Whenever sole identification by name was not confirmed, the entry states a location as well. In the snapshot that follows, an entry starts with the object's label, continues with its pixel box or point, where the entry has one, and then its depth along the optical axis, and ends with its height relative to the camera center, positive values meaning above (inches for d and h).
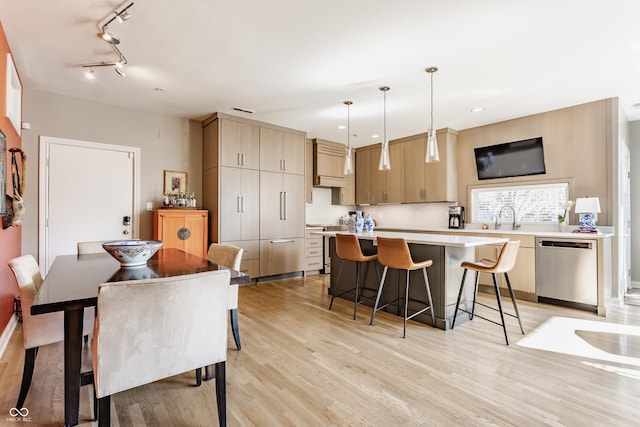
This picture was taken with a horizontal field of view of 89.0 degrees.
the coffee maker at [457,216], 207.1 -1.1
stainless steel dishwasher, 141.6 -26.1
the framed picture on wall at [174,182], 182.7 +18.5
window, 174.7 +7.3
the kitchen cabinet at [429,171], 207.7 +28.8
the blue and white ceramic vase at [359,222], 161.6 -3.9
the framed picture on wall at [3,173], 96.8 +12.7
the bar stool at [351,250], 132.7 -15.0
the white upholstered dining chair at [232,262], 96.6 -15.4
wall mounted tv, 177.0 +31.7
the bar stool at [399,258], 114.6 -16.1
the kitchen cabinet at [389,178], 235.6 +27.6
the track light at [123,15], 89.4 +55.0
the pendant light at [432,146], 125.0 +26.3
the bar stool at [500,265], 107.9 -17.7
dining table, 52.4 -13.4
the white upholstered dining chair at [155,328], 51.1 -19.1
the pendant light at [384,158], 141.6 +24.6
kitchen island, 120.5 -24.5
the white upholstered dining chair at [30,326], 66.9 -23.8
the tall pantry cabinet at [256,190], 183.0 +14.6
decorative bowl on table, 76.1 -8.7
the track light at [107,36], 97.7 +54.8
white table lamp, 147.9 +1.0
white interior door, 149.5 +10.0
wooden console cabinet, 166.6 -7.6
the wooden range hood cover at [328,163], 244.2 +39.1
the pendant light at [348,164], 151.5 +23.4
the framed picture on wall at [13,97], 110.0 +45.0
